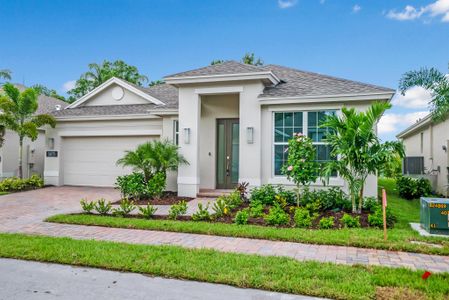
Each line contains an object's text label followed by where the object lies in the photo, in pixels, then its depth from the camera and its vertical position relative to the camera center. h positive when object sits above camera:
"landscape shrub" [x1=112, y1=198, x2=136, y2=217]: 8.54 -1.27
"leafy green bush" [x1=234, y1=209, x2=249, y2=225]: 7.62 -1.28
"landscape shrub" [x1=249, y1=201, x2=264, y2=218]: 8.16 -1.18
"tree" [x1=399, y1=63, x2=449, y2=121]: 10.27 +2.59
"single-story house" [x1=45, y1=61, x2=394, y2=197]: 10.59 +1.42
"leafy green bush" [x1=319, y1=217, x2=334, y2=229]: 7.20 -1.30
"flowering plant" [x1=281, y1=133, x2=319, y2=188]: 8.76 +0.00
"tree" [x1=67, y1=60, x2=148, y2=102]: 28.58 +7.63
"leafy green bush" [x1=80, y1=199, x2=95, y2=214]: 8.79 -1.22
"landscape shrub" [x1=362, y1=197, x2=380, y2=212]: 8.53 -1.04
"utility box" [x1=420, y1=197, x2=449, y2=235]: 6.66 -1.05
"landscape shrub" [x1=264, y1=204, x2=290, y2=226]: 7.48 -1.27
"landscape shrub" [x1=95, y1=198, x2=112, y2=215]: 8.71 -1.25
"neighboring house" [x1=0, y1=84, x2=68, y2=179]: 15.72 +0.25
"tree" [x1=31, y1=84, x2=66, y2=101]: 35.75 +7.77
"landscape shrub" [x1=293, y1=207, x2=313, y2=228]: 7.34 -1.25
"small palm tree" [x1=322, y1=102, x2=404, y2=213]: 8.31 +0.36
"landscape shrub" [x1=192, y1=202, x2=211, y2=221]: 7.99 -1.30
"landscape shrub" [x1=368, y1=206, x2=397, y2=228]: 7.30 -1.24
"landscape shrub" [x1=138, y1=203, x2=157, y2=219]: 8.34 -1.27
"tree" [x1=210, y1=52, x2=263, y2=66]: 29.75 +9.26
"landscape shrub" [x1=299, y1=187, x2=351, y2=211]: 8.83 -0.99
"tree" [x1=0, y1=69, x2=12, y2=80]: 17.25 +4.44
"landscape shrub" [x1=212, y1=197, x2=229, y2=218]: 8.23 -1.18
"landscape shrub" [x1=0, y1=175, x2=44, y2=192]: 13.55 -0.99
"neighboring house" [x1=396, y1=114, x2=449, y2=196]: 13.02 +0.50
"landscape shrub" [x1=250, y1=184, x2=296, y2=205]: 9.48 -0.93
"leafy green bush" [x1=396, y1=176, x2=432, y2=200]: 12.55 -0.94
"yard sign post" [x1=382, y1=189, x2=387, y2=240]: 6.07 -0.72
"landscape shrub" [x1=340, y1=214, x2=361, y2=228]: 7.32 -1.29
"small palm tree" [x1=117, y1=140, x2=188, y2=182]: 11.17 +0.11
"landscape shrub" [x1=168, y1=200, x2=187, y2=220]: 8.24 -1.22
